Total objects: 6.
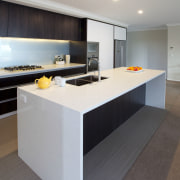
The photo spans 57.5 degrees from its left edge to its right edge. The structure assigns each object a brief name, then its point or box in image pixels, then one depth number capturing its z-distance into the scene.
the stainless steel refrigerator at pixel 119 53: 6.19
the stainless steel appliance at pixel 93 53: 4.83
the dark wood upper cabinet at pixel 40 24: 3.21
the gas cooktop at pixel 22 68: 3.30
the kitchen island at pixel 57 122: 1.33
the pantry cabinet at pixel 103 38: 4.83
